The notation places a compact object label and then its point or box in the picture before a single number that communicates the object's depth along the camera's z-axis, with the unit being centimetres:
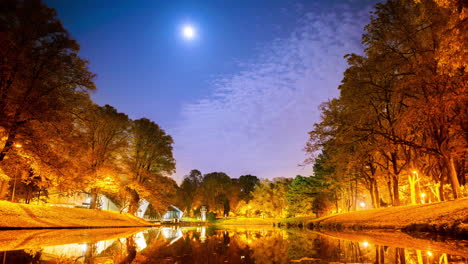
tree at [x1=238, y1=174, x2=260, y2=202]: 8319
